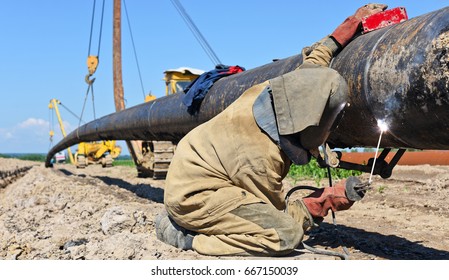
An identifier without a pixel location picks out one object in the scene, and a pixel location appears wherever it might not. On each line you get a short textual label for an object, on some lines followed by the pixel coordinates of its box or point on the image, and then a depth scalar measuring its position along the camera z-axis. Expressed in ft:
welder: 10.09
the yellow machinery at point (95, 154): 75.51
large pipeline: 8.27
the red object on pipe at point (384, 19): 10.43
